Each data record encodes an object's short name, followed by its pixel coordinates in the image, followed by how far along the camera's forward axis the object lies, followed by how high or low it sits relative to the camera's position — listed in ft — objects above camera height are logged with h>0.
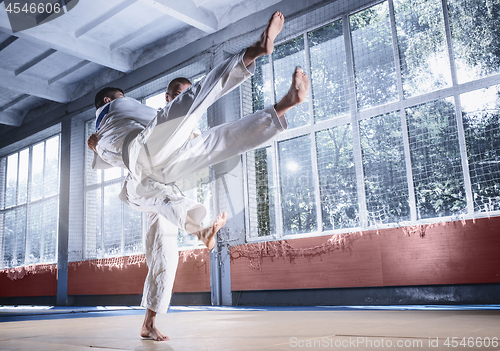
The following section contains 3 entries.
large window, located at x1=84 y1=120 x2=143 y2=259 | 24.86 +2.88
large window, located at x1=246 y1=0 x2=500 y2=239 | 14.71 +4.81
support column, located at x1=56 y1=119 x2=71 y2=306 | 27.04 +3.20
